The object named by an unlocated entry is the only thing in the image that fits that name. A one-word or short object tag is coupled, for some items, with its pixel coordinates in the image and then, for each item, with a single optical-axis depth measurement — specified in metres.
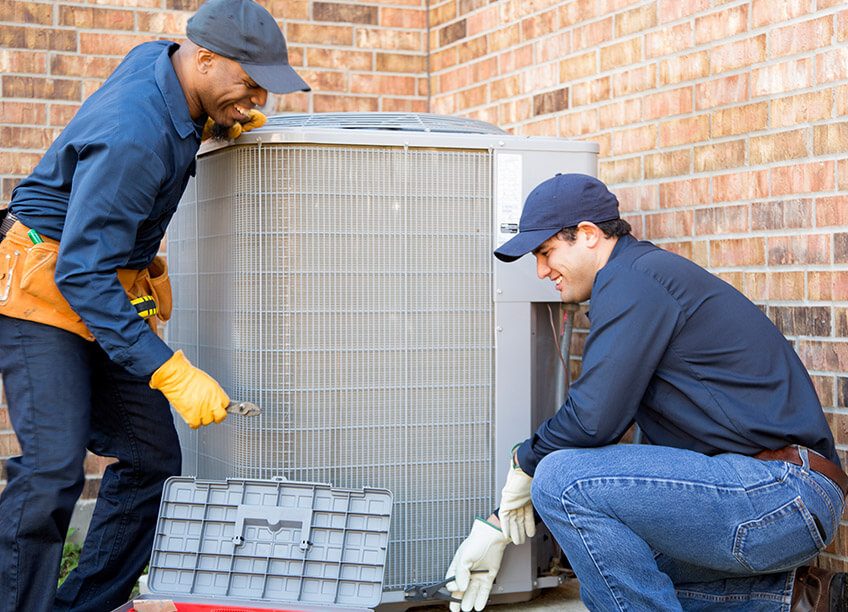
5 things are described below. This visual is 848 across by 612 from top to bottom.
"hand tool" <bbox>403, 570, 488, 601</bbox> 2.68
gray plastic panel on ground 2.41
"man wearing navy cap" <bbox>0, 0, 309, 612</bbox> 2.24
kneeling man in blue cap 2.13
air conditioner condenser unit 2.61
